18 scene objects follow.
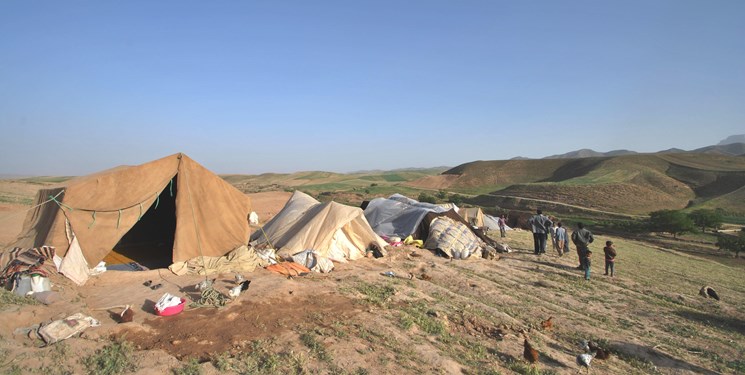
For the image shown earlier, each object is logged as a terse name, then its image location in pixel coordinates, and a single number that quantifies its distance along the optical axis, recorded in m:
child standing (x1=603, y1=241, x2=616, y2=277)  12.44
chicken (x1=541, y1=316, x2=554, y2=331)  7.40
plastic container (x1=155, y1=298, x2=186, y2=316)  6.26
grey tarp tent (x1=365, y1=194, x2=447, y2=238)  15.55
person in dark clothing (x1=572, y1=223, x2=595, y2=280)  12.44
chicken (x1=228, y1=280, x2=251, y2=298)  7.20
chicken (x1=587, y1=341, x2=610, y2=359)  6.25
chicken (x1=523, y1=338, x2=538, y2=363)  5.70
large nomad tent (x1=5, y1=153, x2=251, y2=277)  8.48
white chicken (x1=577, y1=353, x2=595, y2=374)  5.91
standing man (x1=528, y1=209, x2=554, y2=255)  15.23
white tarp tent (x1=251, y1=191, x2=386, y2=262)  11.27
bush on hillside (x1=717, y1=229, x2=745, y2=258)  26.14
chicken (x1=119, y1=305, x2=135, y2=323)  5.92
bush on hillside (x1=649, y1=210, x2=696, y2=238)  32.81
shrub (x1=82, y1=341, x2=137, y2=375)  4.48
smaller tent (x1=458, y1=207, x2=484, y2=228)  23.98
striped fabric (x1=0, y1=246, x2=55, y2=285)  7.01
